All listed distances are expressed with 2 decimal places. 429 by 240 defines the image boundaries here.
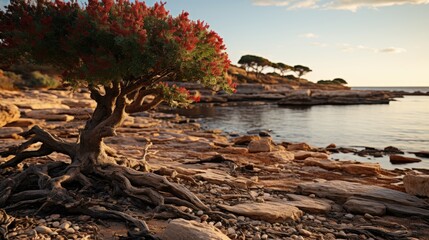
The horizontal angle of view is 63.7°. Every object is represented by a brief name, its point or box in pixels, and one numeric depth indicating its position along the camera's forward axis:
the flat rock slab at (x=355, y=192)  9.69
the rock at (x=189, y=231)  5.71
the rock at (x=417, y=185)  10.35
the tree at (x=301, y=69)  136.50
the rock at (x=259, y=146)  20.28
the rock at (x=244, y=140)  24.78
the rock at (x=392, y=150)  24.58
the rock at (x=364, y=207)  8.94
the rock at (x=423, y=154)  23.32
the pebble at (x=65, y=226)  6.27
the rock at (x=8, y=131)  17.44
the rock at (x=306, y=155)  19.67
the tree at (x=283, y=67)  133.12
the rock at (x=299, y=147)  23.63
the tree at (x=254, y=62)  122.00
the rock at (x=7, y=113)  20.60
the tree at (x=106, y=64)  7.44
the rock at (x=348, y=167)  15.18
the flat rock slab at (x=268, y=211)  7.72
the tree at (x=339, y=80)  168.23
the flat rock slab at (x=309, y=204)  8.82
